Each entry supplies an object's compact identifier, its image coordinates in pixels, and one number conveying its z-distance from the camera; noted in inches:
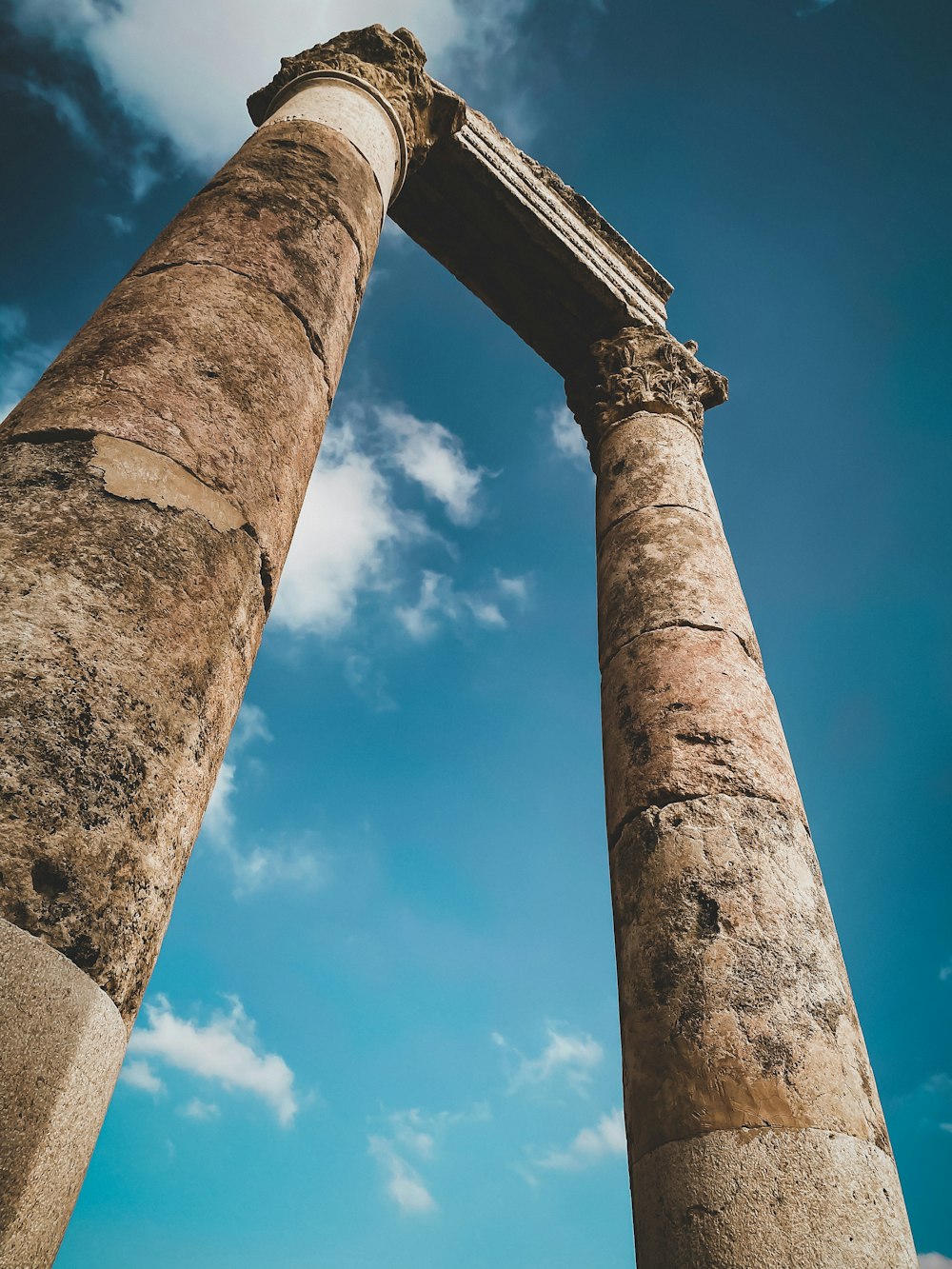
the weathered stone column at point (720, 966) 107.2
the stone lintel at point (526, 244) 312.7
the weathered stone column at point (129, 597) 59.9
